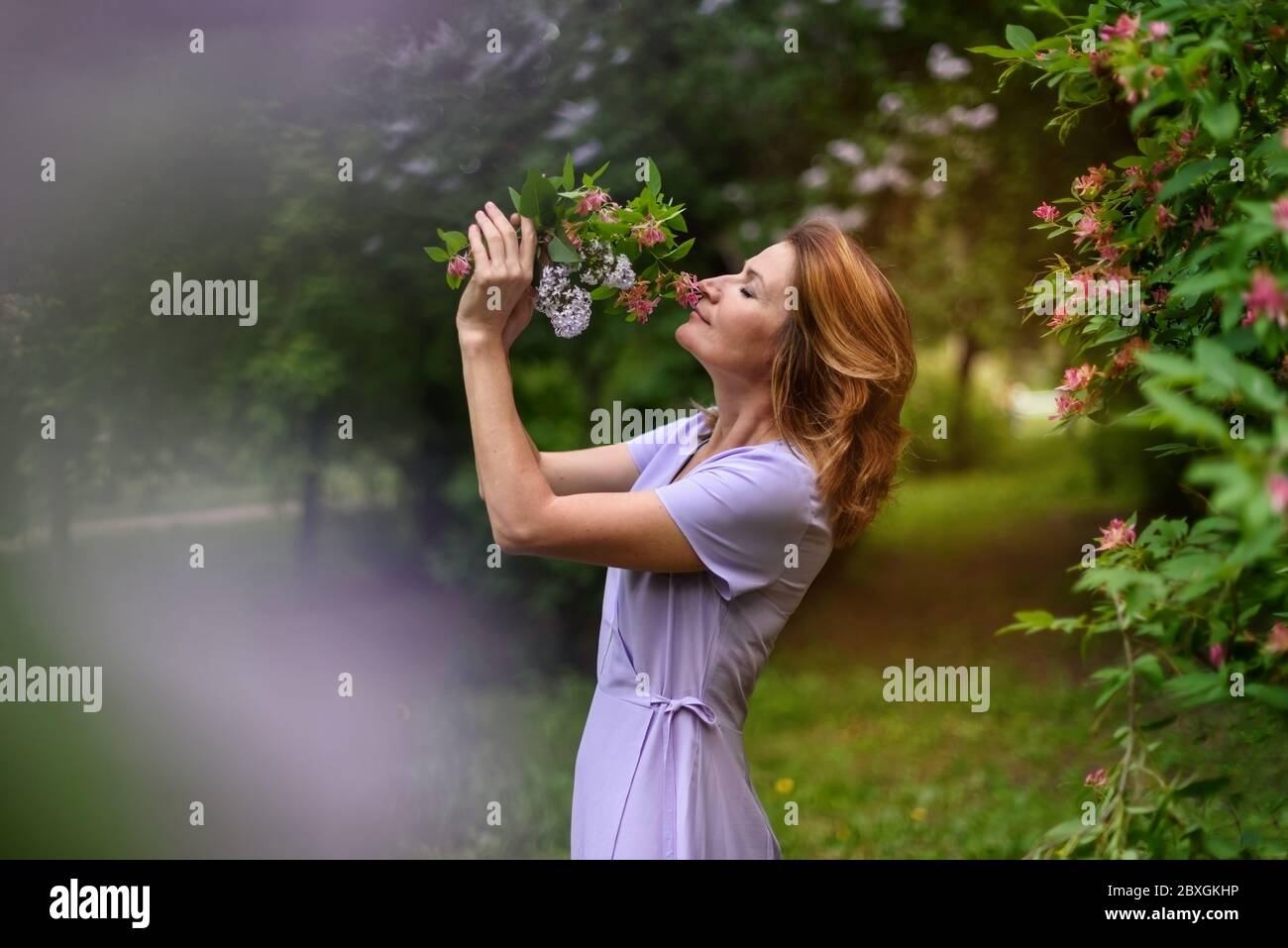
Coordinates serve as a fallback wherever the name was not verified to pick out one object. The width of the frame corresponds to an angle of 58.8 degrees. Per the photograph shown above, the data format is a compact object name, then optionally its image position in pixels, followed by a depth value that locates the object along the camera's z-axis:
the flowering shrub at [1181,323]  1.31
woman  1.86
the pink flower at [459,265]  2.00
